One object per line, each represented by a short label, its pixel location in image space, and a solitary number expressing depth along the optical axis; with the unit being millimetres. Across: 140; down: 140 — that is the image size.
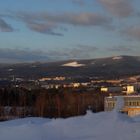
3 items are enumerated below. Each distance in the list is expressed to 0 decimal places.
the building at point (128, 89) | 113236
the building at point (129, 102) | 65656
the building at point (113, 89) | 122374
